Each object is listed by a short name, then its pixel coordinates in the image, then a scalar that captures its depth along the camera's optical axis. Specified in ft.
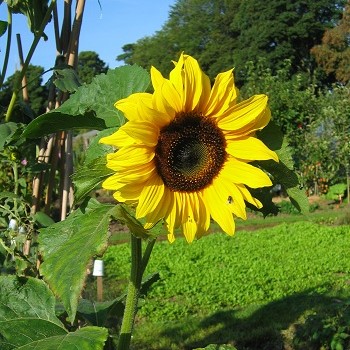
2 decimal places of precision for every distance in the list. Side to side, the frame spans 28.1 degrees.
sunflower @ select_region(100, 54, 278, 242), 3.59
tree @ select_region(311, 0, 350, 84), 96.73
